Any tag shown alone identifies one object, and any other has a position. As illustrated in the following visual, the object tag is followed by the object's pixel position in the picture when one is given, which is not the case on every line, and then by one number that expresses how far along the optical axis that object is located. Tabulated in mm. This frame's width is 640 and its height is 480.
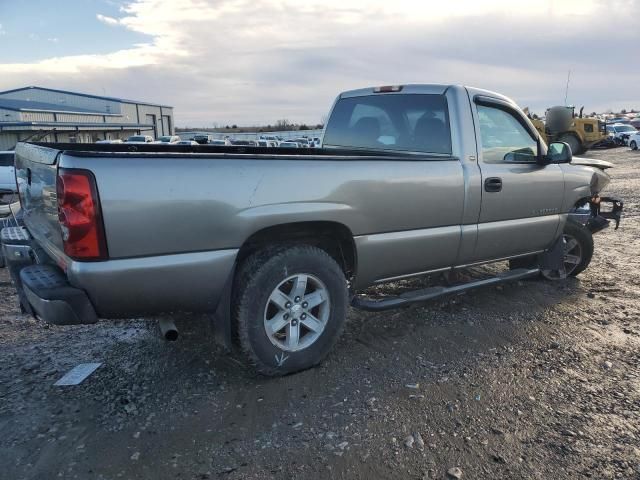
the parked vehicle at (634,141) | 35431
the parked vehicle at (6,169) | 14241
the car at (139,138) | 33738
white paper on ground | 3586
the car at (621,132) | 39688
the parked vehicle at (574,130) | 30031
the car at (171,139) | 39259
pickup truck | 2854
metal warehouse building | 39719
